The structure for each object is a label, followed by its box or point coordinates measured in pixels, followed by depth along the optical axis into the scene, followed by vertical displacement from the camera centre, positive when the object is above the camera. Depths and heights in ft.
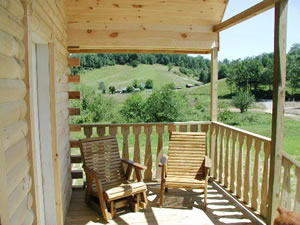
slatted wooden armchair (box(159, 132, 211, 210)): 11.88 -3.10
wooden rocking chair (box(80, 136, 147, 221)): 10.03 -3.64
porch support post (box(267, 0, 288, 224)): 8.02 -0.24
